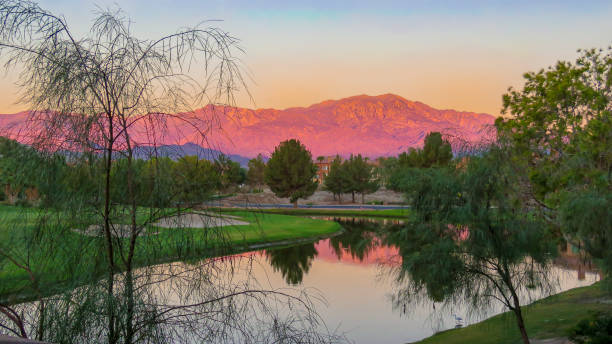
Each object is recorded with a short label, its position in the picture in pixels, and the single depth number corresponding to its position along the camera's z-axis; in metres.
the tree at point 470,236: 10.55
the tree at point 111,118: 4.41
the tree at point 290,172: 71.25
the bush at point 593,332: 9.36
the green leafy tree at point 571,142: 12.80
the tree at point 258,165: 96.81
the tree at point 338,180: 81.38
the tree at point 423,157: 62.77
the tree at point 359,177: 81.16
